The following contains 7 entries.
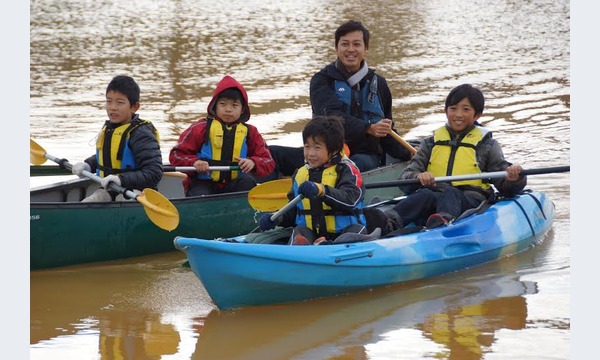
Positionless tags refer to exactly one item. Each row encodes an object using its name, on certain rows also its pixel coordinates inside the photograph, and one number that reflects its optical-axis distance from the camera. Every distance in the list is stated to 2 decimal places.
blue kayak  11.18
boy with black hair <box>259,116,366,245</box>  12.02
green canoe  13.10
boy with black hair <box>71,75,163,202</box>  13.46
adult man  15.06
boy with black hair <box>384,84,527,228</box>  13.50
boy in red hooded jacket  14.22
